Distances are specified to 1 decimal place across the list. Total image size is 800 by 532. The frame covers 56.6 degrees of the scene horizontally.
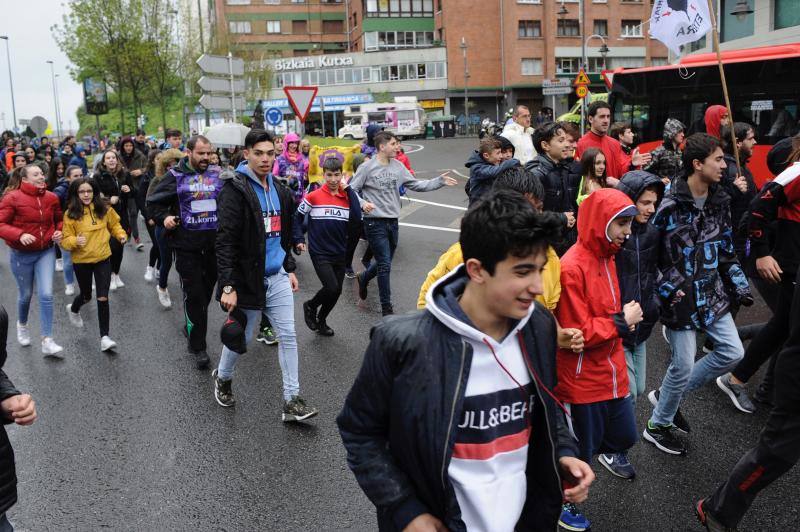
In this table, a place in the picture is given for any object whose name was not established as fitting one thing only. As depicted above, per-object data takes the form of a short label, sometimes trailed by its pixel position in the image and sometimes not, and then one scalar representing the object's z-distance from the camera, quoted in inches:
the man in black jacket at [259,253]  209.5
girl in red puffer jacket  295.3
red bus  605.6
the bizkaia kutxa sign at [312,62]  2883.6
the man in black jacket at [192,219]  281.1
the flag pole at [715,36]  251.8
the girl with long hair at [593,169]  223.6
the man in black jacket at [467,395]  86.5
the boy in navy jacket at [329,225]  298.2
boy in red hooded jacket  142.4
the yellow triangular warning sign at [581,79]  972.8
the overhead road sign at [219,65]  568.7
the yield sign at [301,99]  642.8
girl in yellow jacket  301.7
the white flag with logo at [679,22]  315.9
